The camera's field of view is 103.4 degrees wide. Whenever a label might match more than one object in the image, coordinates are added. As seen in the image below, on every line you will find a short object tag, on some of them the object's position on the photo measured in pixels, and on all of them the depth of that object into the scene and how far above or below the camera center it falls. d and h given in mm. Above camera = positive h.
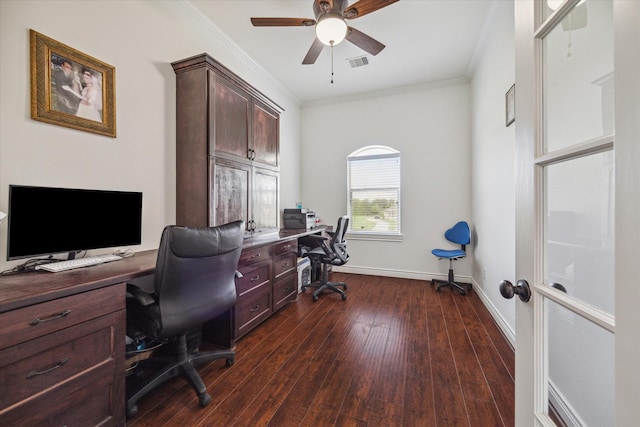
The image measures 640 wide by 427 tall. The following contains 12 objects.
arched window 4172 +368
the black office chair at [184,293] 1383 -473
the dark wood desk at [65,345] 957 -570
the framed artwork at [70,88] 1497 +814
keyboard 1338 -286
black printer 3765 -87
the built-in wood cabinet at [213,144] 2170 +631
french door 478 +3
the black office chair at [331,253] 3213 -531
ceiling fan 1980 +1610
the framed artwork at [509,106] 2144 +917
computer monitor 1300 -43
